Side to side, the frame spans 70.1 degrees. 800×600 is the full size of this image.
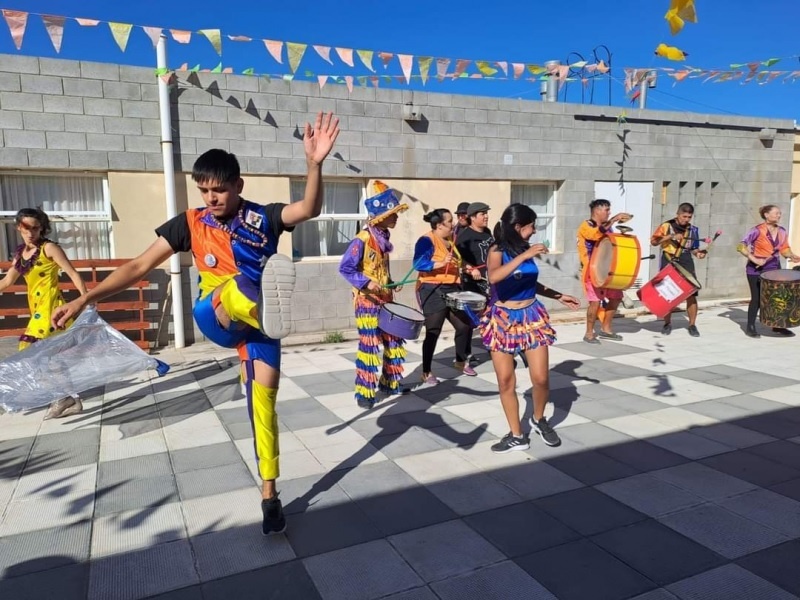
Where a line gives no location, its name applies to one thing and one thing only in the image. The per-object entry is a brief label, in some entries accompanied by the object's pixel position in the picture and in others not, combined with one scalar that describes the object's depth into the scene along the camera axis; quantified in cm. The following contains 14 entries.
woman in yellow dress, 471
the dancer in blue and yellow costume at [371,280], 484
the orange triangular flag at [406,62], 772
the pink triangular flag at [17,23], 600
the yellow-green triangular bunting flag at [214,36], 678
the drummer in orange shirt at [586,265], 709
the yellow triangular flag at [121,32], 645
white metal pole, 739
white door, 1077
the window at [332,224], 886
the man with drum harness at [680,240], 795
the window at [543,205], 1048
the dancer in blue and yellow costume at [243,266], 264
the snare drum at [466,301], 525
